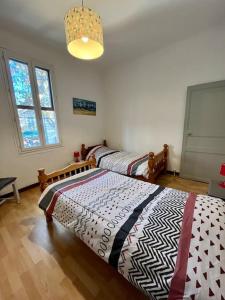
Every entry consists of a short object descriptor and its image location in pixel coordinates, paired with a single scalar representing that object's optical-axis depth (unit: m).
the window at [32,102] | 2.46
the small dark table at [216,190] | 1.63
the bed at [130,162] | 2.47
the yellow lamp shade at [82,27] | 1.31
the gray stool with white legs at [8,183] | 2.08
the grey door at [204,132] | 2.53
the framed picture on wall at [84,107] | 3.39
